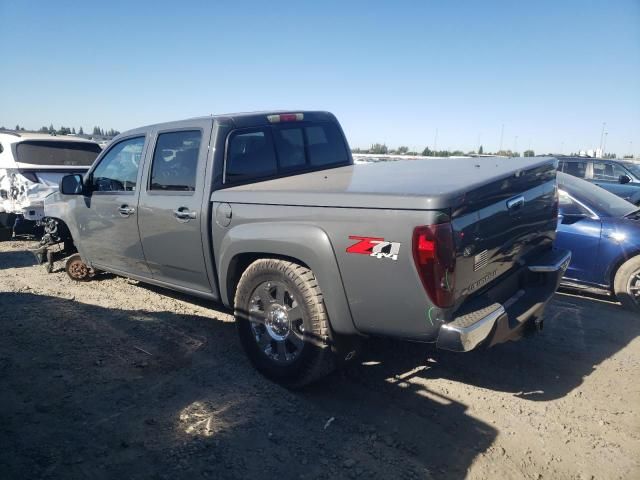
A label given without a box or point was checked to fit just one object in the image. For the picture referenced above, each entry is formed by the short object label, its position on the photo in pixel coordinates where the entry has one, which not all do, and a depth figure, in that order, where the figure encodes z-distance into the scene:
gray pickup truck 2.59
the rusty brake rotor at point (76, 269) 5.97
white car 7.92
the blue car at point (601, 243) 5.17
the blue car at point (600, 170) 10.44
